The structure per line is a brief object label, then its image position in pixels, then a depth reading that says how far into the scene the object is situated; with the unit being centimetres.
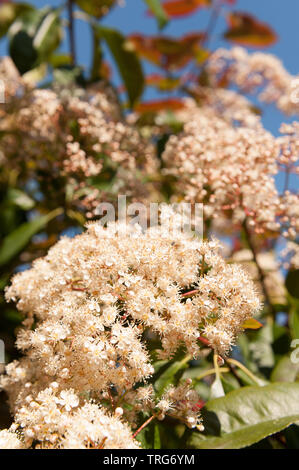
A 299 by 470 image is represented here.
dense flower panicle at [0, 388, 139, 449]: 55
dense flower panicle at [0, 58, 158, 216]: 69
